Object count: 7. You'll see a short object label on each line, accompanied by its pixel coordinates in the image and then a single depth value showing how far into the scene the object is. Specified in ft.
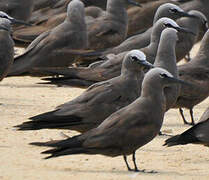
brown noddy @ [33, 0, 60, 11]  71.98
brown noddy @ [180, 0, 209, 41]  63.93
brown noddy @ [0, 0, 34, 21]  65.05
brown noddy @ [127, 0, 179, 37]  63.93
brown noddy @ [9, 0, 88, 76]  54.08
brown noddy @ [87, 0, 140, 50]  56.95
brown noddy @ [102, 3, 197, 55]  50.42
